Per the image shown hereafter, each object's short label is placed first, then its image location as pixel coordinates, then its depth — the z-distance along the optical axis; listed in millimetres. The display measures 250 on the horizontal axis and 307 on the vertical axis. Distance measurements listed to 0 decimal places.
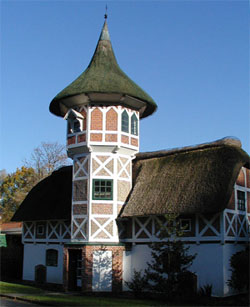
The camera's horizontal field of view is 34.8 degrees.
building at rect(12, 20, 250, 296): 19078
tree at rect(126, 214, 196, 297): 17094
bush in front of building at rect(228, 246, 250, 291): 18375
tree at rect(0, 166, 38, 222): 49619
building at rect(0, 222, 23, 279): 30352
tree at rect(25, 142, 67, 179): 45000
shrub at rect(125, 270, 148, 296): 20156
